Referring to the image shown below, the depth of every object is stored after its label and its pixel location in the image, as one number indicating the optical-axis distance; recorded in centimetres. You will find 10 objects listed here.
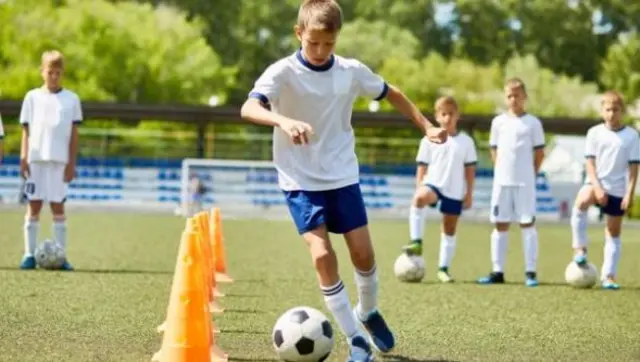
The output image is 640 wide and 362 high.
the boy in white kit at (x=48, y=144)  1334
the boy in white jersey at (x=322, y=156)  735
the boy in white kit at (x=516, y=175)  1348
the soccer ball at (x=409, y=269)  1300
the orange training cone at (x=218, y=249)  1283
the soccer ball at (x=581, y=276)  1266
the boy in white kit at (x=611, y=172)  1298
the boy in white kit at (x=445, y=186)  1380
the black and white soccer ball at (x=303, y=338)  713
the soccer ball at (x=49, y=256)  1305
